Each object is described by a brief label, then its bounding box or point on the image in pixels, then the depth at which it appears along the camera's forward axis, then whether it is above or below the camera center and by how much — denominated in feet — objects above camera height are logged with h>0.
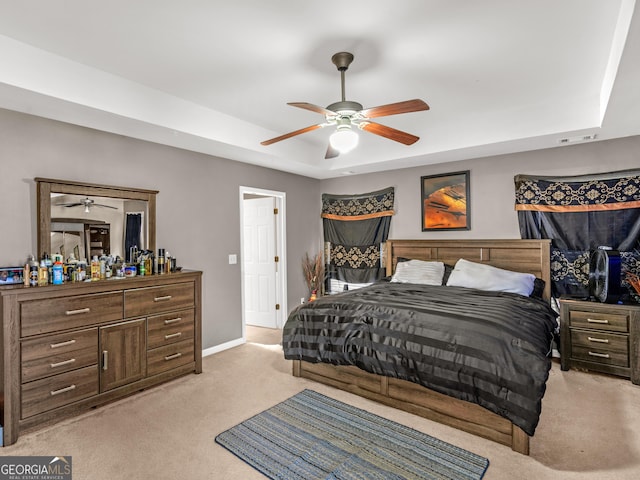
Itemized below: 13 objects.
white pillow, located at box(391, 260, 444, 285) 14.32 -1.25
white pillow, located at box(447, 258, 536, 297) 12.37 -1.35
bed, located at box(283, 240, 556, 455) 7.31 -2.65
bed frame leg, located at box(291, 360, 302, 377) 11.23 -3.96
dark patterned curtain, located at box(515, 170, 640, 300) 11.83 +0.83
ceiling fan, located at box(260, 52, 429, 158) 7.70 +2.98
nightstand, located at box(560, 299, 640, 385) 10.50 -3.01
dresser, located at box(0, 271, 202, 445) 7.77 -2.51
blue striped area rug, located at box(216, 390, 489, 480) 6.70 -4.32
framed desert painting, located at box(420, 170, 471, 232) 15.17 +1.82
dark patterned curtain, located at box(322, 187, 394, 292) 17.53 +0.51
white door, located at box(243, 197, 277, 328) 17.39 -0.84
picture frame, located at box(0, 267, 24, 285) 8.48 -0.70
